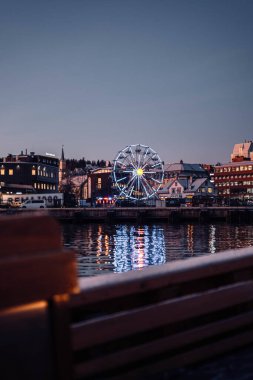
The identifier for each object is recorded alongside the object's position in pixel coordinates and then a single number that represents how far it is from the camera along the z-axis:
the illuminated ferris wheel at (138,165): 88.54
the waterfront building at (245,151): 192.11
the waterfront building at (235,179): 166.75
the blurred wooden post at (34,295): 2.74
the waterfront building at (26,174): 136.88
